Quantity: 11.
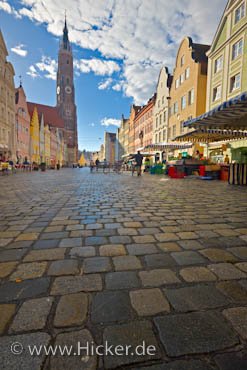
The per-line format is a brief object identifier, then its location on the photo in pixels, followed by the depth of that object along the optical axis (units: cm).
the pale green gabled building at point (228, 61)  1666
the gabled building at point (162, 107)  3117
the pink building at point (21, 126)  3562
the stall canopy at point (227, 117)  698
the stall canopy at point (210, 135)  1265
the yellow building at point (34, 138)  4345
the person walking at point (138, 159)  1871
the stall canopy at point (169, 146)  1950
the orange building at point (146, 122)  4038
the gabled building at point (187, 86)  2281
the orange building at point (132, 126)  5600
